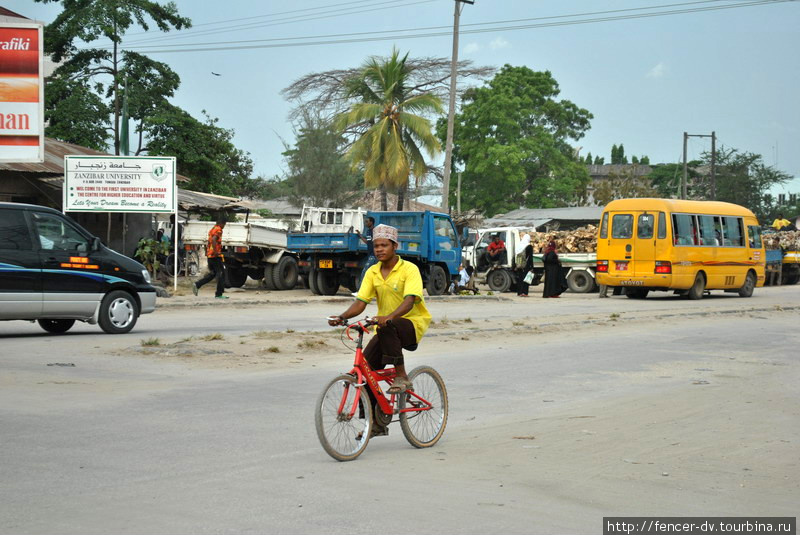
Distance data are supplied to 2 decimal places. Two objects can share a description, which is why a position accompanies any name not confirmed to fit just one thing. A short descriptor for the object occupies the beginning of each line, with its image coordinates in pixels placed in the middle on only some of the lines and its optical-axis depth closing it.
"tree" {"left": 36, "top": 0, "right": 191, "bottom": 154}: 42.06
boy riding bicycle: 7.61
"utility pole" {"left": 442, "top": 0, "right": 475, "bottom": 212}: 36.50
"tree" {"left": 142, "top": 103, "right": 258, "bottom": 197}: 42.97
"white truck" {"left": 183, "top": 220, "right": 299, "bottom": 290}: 30.55
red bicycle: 7.23
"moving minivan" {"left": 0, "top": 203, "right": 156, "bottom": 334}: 15.19
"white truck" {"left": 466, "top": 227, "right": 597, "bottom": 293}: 35.16
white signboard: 25.64
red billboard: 26.16
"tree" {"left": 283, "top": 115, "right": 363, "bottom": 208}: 46.72
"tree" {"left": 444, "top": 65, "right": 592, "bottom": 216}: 71.44
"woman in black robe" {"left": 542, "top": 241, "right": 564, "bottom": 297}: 31.83
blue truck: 28.39
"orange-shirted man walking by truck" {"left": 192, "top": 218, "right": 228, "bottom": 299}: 24.84
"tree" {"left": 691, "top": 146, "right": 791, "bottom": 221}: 80.38
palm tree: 44.00
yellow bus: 29.03
